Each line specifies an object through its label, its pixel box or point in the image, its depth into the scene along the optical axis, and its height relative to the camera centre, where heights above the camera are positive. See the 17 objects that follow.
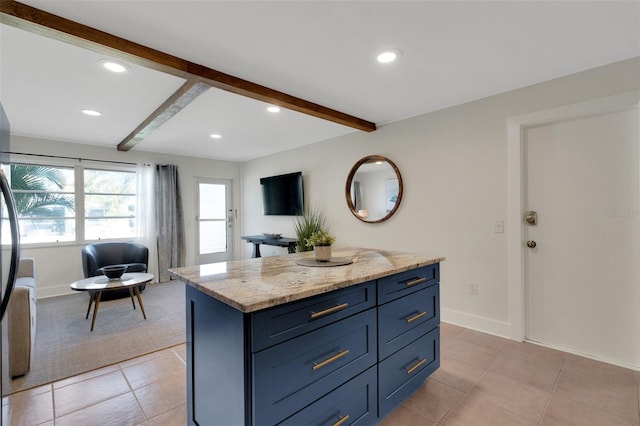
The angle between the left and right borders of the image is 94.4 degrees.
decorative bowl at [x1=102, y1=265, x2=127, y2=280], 3.22 -0.65
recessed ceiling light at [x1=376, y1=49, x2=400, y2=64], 2.05 +1.10
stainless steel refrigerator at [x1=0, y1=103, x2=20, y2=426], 1.25 -0.11
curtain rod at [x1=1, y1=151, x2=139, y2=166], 4.15 +0.84
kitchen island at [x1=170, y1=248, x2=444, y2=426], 1.15 -0.60
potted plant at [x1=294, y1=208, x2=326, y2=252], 4.34 -0.21
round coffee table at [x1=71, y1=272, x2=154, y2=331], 3.01 -0.76
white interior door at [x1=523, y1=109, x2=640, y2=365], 2.25 -0.23
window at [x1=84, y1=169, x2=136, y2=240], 4.75 +0.15
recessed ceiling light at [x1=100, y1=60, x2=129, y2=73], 2.18 +1.11
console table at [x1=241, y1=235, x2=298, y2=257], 4.75 -0.52
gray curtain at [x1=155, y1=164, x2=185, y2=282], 5.25 -0.15
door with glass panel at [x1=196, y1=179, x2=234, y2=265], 5.99 -0.20
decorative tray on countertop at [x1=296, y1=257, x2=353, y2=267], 1.84 -0.33
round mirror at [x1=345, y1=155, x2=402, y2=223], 3.64 +0.27
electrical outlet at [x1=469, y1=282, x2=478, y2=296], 2.98 -0.81
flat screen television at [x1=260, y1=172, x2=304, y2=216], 5.01 +0.29
